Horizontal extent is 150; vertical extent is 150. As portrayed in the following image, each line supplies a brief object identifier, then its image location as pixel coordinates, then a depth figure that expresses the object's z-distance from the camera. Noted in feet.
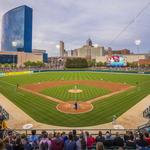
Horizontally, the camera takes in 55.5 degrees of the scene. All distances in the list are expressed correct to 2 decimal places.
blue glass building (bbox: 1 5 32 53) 373.54
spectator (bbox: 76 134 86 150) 20.21
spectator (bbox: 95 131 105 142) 23.84
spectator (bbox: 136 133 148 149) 21.51
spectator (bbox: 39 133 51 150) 20.82
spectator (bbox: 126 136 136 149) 21.66
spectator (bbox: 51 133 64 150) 19.95
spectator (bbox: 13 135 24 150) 18.84
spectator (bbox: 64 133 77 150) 19.30
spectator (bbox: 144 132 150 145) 22.82
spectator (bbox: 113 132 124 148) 22.69
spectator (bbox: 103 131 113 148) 23.07
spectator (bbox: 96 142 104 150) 13.75
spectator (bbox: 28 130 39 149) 22.99
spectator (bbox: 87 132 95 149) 23.45
